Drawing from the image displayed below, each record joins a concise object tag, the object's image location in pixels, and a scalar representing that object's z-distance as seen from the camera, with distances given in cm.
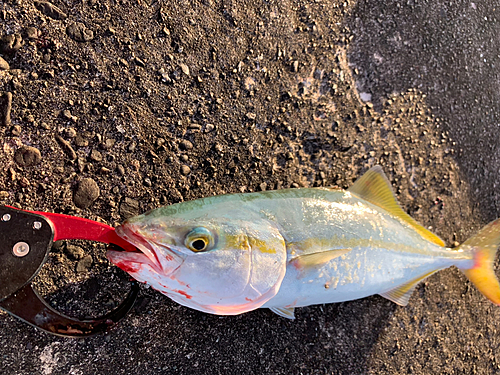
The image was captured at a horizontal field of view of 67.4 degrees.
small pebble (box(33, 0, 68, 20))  31
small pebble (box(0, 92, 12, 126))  31
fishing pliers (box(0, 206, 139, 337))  27
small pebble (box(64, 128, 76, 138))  32
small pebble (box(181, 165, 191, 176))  34
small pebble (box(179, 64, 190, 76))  34
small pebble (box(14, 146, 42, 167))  31
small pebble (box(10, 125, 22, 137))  31
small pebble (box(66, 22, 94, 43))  32
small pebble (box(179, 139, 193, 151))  34
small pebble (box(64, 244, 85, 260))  32
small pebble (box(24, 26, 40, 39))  31
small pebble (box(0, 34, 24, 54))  31
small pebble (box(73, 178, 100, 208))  32
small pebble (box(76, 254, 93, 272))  32
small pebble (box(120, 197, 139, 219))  33
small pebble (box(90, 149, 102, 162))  32
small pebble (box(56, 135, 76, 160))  32
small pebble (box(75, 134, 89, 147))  32
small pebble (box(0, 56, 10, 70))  31
